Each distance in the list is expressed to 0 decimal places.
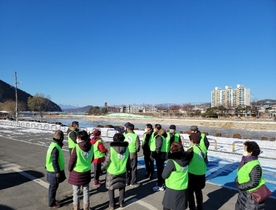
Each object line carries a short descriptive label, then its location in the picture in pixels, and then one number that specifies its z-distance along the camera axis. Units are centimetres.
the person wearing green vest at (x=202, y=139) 523
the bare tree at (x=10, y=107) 5295
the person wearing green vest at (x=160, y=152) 562
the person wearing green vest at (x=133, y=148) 575
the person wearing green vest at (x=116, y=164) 414
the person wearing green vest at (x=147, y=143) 621
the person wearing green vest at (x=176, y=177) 323
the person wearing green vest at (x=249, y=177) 297
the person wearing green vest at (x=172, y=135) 617
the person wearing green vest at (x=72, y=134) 636
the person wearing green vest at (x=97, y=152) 558
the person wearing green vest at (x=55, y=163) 411
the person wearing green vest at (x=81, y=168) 396
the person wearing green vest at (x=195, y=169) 374
